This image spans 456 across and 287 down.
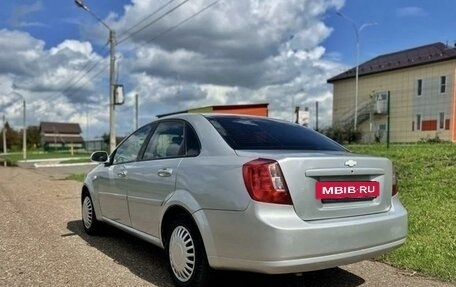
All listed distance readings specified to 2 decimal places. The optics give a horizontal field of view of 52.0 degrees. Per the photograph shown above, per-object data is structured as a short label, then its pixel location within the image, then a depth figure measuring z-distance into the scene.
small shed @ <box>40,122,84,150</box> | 111.51
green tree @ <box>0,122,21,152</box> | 97.65
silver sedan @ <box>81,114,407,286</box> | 3.46
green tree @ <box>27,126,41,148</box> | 101.62
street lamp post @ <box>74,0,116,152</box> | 18.89
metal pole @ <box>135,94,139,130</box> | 35.74
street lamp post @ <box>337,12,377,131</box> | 39.28
